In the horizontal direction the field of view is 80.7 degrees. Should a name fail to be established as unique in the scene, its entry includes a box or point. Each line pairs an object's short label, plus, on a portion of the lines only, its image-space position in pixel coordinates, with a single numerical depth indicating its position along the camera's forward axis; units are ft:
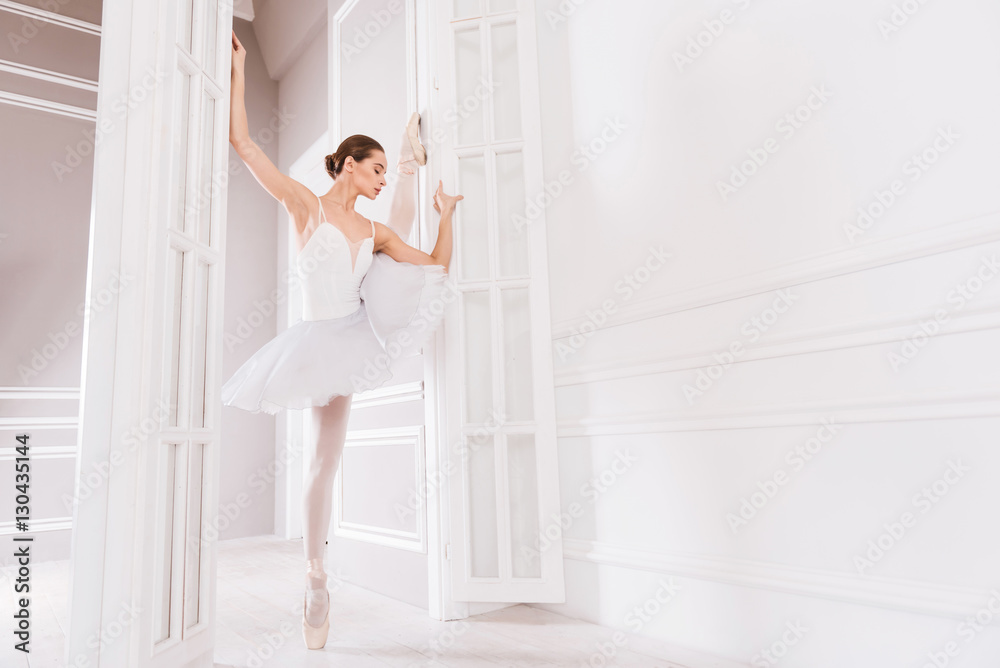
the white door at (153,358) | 4.09
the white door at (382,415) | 7.45
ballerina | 5.84
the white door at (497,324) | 6.64
